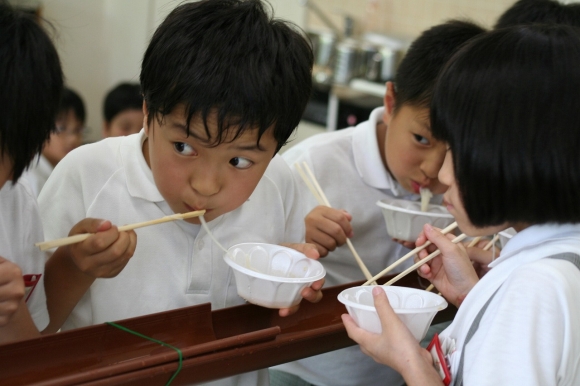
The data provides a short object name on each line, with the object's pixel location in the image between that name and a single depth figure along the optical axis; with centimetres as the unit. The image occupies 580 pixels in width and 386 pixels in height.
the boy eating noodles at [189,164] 107
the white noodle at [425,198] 155
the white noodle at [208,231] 116
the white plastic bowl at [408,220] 142
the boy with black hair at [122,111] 296
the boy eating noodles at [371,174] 150
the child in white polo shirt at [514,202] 83
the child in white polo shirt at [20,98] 90
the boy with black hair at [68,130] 272
